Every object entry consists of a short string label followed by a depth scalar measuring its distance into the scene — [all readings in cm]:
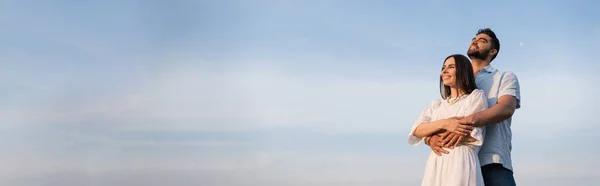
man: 601
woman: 601
